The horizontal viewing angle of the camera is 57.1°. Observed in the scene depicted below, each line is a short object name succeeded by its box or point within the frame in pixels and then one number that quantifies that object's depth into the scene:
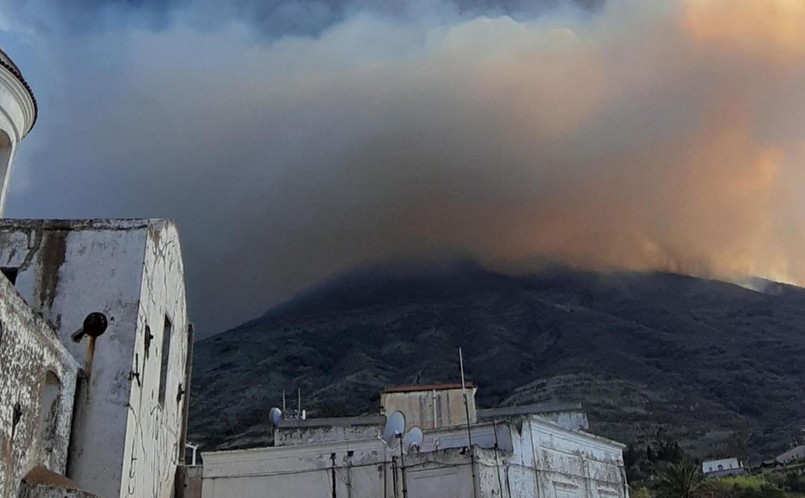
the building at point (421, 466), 24.11
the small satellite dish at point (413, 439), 25.83
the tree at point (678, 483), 44.72
